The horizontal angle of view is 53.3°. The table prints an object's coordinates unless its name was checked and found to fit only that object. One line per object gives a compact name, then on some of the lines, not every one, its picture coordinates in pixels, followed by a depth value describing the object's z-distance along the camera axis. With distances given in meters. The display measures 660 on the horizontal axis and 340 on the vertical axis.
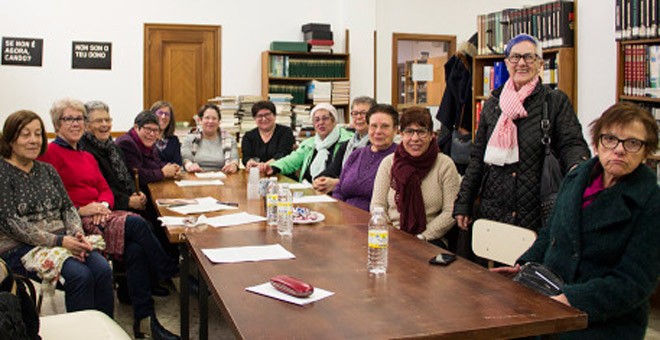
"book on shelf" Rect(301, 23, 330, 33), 7.86
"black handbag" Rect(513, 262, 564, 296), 2.13
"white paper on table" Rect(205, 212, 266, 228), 3.10
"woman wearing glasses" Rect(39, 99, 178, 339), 3.62
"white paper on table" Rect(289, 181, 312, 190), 4.45
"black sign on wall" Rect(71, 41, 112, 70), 7.36
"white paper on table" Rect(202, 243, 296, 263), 2.34
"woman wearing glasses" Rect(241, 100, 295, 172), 5.73
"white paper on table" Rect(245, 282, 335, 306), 1.86
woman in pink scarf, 3.12
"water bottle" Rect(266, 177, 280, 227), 3.06
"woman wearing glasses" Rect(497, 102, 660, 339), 2.10
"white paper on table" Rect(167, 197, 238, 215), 3.50
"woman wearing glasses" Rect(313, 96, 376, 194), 4.67
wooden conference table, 1.67
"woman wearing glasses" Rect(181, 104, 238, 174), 5.62
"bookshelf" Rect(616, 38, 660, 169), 4.21
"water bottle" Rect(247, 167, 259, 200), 3.96
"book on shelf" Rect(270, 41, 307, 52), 7.76
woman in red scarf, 3.43
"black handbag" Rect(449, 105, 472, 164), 5.54
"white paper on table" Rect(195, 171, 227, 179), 5.14
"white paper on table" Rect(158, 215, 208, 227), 3.06
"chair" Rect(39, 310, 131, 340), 2.34
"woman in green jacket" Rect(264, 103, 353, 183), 5.07
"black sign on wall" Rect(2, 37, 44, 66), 7.11
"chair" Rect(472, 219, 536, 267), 2.75
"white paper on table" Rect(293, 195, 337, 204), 3.83
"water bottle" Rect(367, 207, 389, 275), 2.17
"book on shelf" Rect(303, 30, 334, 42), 7.84
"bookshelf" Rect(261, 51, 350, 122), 7.82
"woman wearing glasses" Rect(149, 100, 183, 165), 5.41
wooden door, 7.68
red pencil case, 1.88
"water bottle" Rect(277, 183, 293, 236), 2.80
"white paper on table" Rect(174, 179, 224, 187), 4.67
